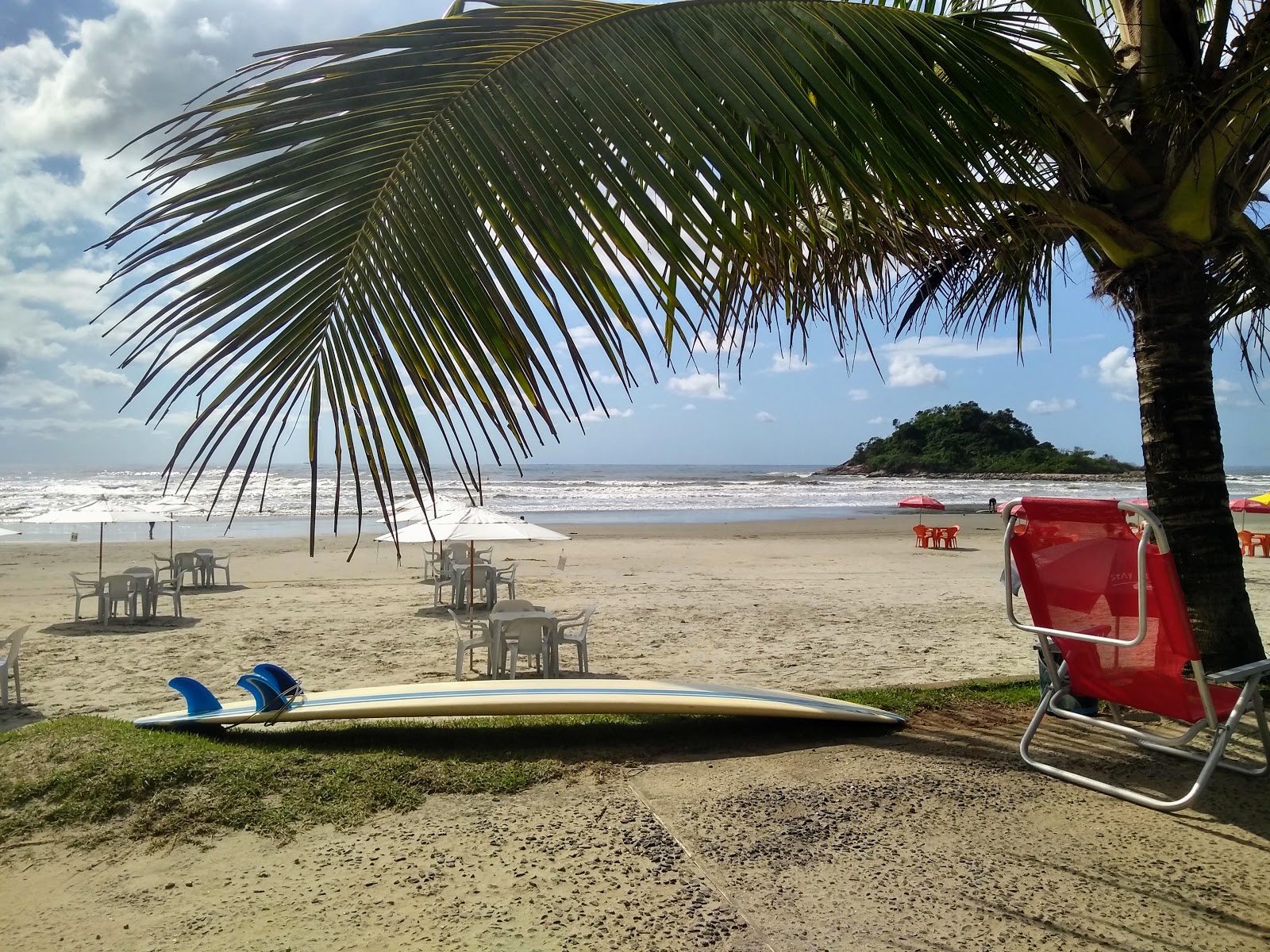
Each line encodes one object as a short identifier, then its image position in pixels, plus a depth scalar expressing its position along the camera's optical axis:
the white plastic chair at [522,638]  6.88
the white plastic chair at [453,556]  12.25
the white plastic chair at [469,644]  6.84
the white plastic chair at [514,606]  7.46
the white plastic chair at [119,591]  9.91
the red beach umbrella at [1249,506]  15.19
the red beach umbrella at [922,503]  19.41
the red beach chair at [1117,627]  3.24
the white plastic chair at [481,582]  11.04
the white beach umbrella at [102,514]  11.38
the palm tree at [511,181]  1.54
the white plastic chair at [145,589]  10.15
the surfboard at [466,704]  4.75
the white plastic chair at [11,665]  6.21
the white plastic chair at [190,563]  12.00
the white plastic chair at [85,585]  9.90
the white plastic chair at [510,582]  10.84
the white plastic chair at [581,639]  6.98
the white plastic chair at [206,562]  12.98
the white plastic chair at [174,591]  10.41
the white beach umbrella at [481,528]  8.56
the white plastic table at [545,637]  6.82
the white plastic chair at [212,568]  13.12
